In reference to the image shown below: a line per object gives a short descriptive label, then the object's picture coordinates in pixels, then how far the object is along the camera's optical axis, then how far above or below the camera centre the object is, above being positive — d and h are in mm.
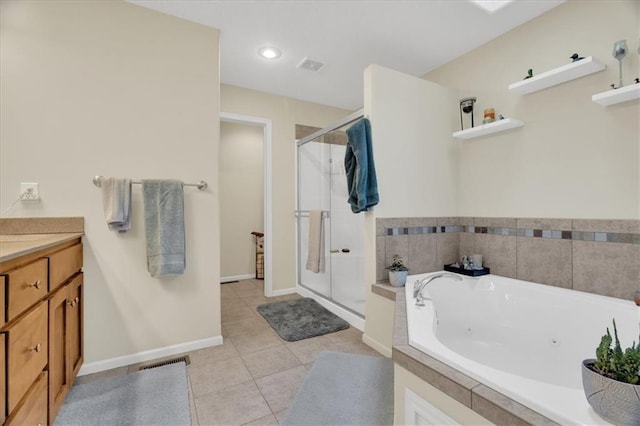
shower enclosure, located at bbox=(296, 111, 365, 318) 2842 -57
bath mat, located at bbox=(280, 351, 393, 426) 1446 -1008
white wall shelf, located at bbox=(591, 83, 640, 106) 1542 +652
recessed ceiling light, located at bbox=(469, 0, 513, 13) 1943 +1425
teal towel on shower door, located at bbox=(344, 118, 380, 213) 2096 +342
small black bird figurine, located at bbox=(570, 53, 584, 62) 1776 +965
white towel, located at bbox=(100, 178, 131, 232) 1811 +93
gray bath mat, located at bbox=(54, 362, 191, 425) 1437 -1001
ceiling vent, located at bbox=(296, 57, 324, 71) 2705 +1440
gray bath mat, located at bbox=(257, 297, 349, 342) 2449 -983
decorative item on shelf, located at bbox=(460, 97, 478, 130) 2426 +937
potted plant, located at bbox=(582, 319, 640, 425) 691 -425
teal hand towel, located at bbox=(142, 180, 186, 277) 1919 -78
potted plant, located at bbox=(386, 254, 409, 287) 2057 -434
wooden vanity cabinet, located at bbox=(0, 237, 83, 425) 917 -464
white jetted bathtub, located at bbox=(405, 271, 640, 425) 1258 -624
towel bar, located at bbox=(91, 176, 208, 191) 1831 +224
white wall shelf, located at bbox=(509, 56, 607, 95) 1724 +882
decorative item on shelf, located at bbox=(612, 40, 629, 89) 1617 +917
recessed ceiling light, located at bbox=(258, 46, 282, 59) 2492 +1435
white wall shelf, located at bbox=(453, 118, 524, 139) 2111 +658
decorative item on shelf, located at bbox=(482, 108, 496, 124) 2248 +767
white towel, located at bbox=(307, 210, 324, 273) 3219 -314
